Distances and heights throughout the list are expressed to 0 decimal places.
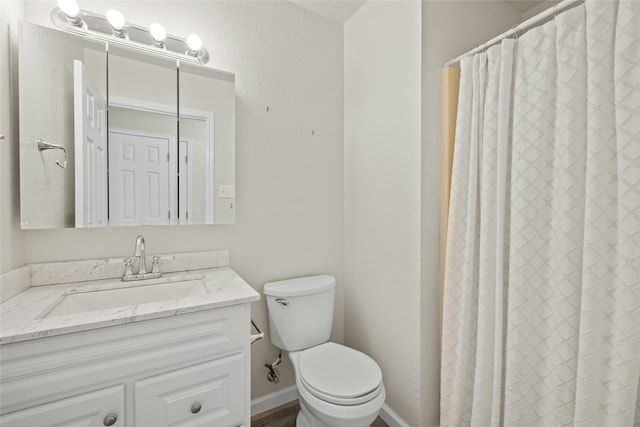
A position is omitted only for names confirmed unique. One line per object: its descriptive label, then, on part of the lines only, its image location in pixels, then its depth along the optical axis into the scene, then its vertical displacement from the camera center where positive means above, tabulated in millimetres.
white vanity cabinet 814 -550
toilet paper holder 1185 -565
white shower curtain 854 -77
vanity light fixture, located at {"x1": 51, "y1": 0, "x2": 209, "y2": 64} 1230 +801
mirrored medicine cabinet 1160 +318
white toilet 1182 -773
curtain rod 978 +698
